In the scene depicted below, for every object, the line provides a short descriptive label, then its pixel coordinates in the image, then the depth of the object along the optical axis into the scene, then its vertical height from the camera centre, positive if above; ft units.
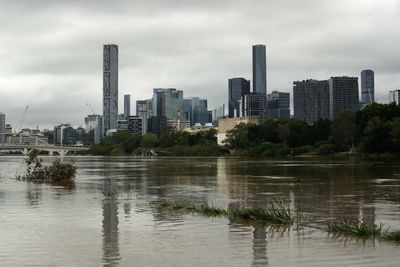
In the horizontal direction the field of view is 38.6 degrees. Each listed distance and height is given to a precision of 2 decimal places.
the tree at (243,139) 651.66 +14.61
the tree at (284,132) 585.22 +20.22
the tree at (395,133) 374.79 +11.94
